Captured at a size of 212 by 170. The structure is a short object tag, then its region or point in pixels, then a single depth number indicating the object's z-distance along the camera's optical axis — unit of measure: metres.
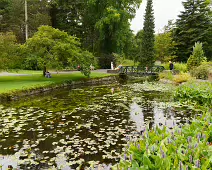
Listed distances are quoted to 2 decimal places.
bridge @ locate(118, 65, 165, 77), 28.22
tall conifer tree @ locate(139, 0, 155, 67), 36.94
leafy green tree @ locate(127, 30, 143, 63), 39.57
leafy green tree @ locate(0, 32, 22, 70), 16.62
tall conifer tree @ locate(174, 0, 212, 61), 39.28
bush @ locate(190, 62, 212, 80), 18.39
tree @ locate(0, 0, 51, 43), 34.00
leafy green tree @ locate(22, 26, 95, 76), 17.84
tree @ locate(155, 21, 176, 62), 40.11
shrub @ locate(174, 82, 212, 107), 10.76
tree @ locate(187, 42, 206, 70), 23.16
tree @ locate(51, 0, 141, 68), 34.69
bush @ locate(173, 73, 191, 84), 18.20
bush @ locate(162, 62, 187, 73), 25.35
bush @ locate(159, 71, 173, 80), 21.41
